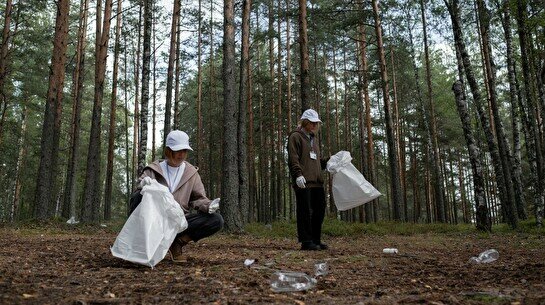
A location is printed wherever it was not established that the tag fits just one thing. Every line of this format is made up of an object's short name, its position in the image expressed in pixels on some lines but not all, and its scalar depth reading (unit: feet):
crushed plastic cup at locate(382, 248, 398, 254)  19.27
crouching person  14.30
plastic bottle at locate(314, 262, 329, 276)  12.45
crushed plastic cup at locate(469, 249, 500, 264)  15.23
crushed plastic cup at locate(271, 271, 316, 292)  9.87
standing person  18.92
